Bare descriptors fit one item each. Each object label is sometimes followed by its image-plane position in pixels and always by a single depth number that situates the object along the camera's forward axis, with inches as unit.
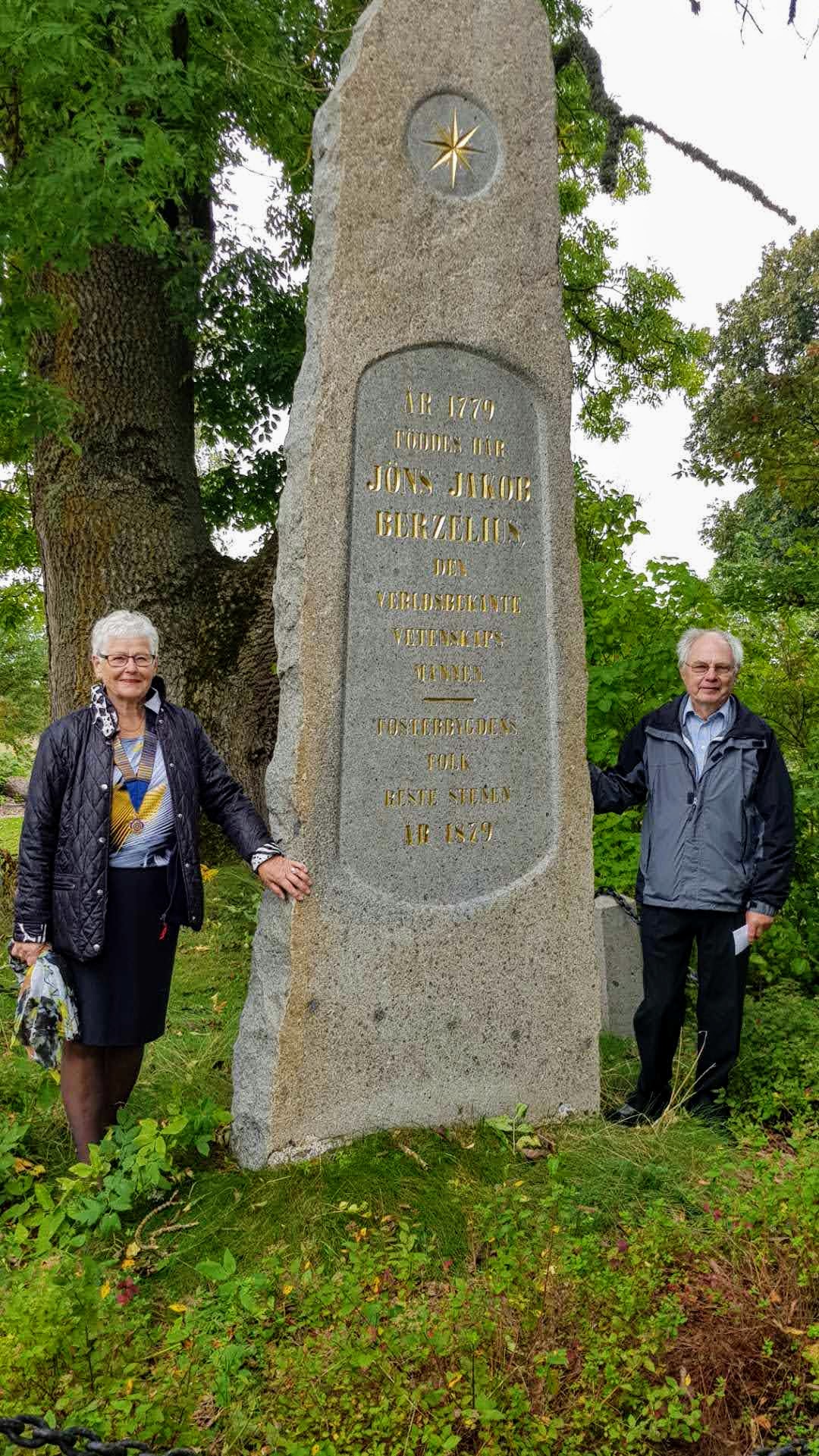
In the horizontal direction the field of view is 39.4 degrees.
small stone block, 221.0
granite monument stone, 152.9
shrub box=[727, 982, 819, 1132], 170.1
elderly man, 165.0
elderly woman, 137.6
